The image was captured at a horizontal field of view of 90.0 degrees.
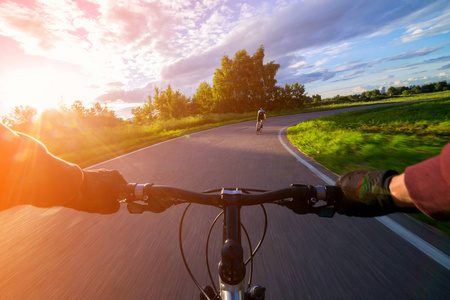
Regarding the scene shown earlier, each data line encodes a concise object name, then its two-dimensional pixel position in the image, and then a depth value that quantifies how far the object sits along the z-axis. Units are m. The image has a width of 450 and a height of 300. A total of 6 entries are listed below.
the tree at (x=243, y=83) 47.03
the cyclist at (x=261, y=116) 15.46
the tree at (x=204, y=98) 50.84
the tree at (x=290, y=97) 50.50
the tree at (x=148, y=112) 53.06
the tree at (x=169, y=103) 50.53
